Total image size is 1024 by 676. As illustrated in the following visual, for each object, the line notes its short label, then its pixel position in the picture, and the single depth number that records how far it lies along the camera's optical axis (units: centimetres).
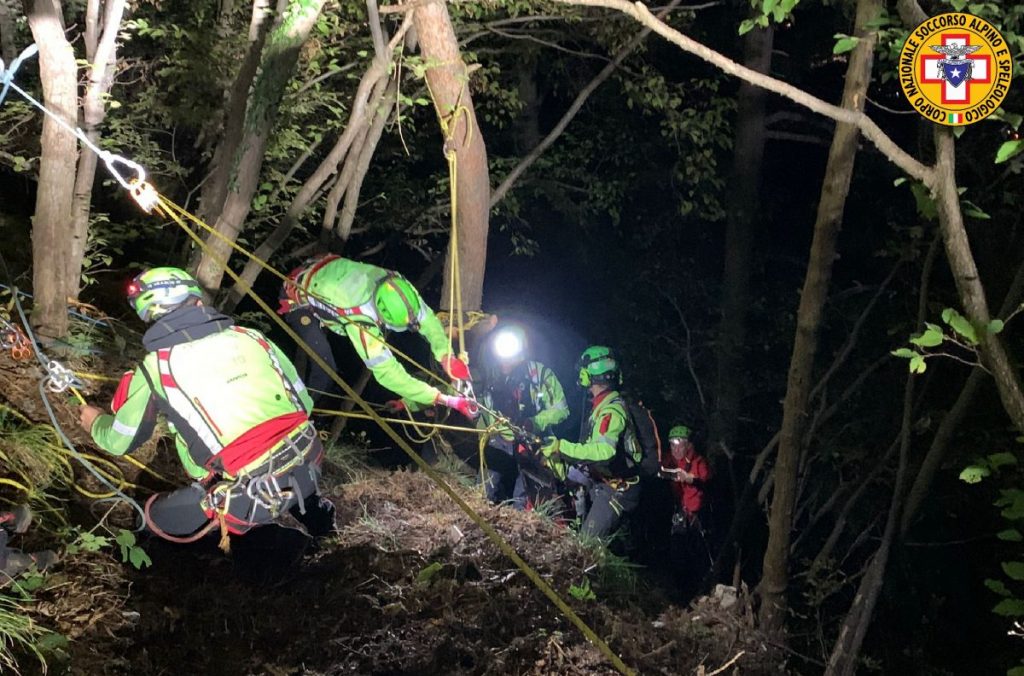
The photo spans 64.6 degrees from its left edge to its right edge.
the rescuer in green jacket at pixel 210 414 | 415
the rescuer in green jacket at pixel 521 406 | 706
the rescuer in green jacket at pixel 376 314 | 565
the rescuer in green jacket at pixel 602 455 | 735
